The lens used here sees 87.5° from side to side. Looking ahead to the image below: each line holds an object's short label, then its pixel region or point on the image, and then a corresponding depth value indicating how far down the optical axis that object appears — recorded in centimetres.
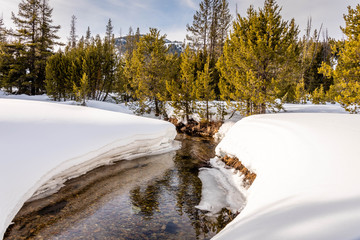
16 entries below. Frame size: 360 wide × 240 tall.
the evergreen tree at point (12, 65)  2227
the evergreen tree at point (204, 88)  1378
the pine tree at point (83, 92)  1647
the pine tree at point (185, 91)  1484
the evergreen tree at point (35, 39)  2316
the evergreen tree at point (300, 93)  2222
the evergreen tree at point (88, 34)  6049
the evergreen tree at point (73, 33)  5175
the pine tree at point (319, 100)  2193
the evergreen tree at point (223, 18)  2874
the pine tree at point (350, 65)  840
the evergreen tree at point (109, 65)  2091
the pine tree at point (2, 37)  3700
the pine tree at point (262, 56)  1023
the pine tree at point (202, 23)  2786
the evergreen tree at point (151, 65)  1758
